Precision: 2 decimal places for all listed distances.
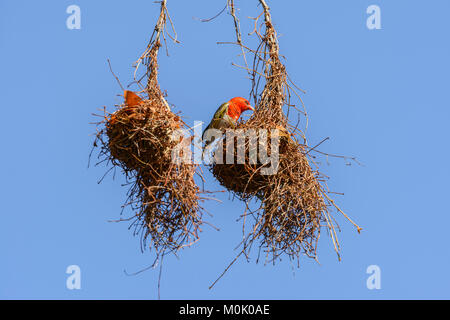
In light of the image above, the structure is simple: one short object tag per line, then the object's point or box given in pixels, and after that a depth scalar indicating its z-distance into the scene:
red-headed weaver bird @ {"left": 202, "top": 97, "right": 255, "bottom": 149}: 4.83
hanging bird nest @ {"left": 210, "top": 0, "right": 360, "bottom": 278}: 4.39
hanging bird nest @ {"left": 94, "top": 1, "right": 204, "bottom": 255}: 4.35
